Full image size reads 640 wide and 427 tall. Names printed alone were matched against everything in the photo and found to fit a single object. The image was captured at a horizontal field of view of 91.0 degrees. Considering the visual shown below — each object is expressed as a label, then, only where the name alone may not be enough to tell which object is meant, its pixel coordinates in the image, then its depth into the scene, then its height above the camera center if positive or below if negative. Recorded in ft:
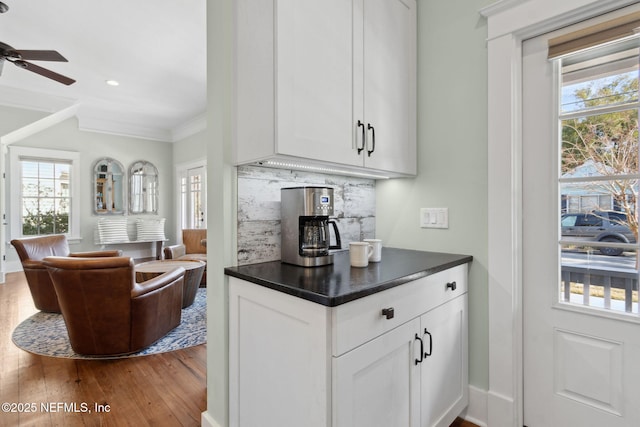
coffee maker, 4.85 -0.22
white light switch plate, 6.25 -0.13
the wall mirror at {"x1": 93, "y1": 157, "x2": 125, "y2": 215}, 20.92 +1.71
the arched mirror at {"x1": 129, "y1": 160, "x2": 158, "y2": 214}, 22.21 +1.73
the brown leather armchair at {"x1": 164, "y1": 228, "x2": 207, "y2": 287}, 16.62 -1.68
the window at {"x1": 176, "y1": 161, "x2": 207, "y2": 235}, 20.98 +1.21
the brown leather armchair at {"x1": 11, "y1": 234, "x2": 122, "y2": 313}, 11.23 -2.25
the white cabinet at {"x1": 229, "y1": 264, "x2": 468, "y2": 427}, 3.40 -1.87
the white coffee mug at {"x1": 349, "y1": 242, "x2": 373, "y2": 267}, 4.92 -0.67
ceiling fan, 8.54 +4.47
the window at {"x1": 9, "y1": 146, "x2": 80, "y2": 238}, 18.16 +1.20
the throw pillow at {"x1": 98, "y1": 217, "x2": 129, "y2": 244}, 20.56 -1.23
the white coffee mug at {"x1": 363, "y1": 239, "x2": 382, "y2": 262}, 5.31 -0.66
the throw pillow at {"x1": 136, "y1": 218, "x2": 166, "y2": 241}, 21.97 -1.28
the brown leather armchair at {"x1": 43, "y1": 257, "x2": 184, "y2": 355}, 7.54 -2.35
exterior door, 4.61 -1.39
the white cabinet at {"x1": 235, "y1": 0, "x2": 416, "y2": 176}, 4.16 +1.94
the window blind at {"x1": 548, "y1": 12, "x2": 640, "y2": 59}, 4.43 +2.62
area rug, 8.64 -3.78
